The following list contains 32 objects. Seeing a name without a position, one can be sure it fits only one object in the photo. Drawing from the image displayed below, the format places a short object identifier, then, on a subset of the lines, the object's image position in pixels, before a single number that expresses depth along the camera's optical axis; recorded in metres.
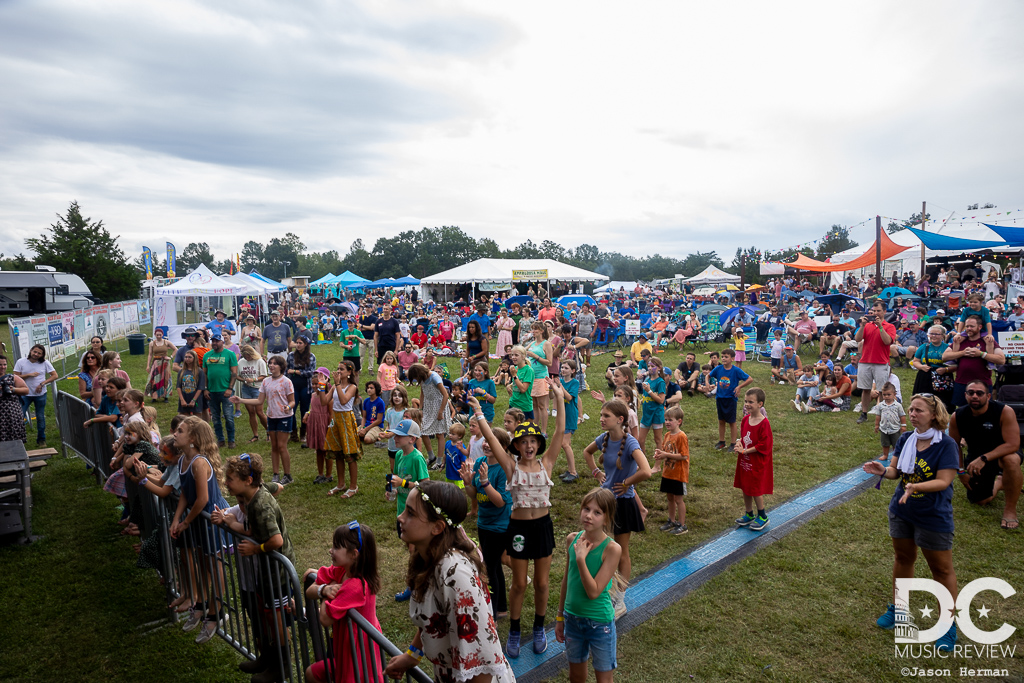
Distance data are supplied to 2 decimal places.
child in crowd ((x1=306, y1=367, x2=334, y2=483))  7.35
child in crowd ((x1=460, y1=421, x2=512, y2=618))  4.24
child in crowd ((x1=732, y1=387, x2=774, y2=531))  5.90
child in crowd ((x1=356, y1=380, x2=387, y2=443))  7.60
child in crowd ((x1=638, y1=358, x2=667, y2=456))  7.85
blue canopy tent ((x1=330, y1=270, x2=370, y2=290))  43.62
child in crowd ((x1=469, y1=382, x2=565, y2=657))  4.16
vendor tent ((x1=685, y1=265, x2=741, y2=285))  49.50
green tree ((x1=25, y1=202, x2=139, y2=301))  39.03
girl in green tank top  3.31
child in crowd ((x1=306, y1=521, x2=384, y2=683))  2.91
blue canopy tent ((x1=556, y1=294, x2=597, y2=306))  29.11
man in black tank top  5.46
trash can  20.44
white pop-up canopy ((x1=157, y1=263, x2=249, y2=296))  21.53
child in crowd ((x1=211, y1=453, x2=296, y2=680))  3.60
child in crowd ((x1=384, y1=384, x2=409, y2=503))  6.64
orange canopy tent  23.42
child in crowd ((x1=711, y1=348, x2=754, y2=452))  8.76
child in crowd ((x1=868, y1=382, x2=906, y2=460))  7.84
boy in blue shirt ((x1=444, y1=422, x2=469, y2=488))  5.48
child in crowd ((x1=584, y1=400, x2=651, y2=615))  4.71
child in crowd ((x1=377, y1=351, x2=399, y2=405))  9.15
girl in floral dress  2.58
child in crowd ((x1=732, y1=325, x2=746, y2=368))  16.34
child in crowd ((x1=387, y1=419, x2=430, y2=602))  5.43
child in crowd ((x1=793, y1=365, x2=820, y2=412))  11.80
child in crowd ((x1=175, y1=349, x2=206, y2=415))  9.23
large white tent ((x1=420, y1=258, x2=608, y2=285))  34.56
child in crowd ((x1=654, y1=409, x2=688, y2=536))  6.02
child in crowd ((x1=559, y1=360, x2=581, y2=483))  7.84
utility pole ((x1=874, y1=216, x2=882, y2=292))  21.50
